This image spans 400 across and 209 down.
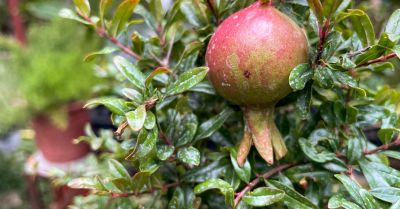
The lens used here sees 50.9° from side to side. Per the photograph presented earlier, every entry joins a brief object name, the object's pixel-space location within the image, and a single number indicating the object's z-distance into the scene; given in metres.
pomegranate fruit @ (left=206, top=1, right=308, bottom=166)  0.41
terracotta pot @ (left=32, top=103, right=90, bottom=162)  1.48
